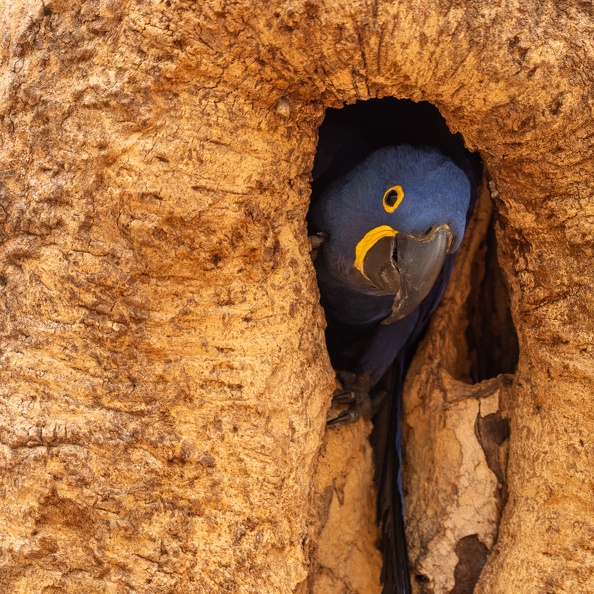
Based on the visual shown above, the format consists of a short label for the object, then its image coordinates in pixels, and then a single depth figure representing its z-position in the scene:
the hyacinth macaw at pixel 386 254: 7.54
